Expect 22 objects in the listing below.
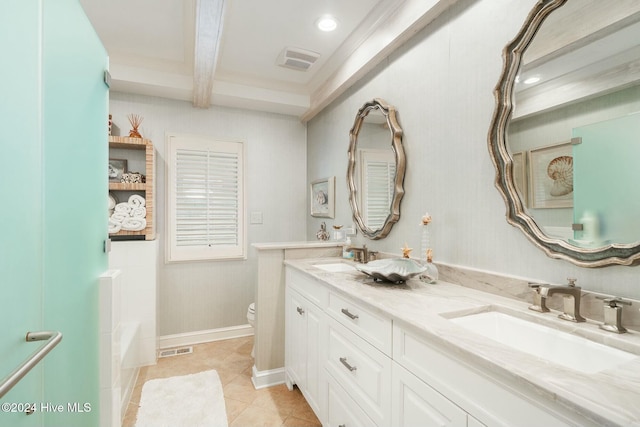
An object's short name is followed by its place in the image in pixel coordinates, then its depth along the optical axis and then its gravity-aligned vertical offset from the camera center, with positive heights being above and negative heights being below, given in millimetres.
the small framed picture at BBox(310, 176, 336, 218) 3010 +175
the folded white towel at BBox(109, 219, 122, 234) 2598 -111
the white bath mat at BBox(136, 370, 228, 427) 1920 -1336
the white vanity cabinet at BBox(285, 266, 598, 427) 725 -556
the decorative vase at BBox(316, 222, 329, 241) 3081 -206
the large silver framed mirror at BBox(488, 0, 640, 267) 988 +315
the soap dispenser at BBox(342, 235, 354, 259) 2406 -308
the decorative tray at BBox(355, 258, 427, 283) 1489 -291
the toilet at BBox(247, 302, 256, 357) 2779 -963
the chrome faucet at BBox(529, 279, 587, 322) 1030 -294
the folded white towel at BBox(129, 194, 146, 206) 2719 +123
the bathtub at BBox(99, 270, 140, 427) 1345 -618
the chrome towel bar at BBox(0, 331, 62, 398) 594 -336
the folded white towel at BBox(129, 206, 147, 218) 2684 +13
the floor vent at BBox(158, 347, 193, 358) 2921 -1380
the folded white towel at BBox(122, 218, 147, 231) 2656 -95
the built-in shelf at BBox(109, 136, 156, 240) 2664 +245
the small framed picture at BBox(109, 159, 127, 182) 2827 +431
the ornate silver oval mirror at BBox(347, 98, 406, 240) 2033 +339
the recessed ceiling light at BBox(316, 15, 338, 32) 2168 +1415
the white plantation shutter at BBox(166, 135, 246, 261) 3162 +160
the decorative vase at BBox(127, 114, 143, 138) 2822 +888
